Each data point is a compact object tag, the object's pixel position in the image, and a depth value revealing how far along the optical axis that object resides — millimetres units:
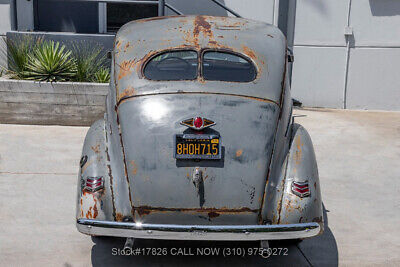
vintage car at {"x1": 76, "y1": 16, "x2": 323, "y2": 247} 4246
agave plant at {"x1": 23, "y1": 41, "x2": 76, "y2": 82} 9094
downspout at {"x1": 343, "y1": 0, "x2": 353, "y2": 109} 11266
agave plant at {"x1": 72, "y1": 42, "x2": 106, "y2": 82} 9242
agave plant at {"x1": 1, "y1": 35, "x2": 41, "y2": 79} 9344
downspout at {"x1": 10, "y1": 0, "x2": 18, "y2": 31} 10648
